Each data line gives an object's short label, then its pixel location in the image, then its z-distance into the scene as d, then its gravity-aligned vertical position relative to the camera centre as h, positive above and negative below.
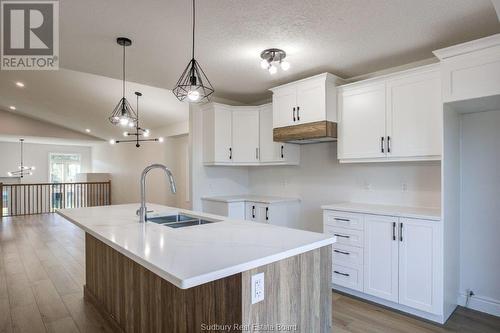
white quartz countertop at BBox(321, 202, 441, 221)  2.54 -0.43
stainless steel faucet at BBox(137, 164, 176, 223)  2.24 -0.18
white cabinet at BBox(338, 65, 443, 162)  2.63 +0.48
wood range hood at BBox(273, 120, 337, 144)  3.22 +0.39
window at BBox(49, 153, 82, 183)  11.89 -0.03
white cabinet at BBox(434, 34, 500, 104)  2.20 +0.77
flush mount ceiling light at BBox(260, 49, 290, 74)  2.78 +1.06
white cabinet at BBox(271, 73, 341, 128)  3.24 +0.77
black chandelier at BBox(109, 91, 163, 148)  4.77 +1.43
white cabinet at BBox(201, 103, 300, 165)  4.27 +0.47
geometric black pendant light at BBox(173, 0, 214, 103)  1.96 +0.53
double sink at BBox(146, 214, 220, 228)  2.47 -0.48
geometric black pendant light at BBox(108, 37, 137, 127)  3.23 +0.55
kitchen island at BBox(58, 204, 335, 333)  1.29 -0.55
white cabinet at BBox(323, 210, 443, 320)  2.48 -0.88
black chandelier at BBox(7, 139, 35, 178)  10.40 -0.17
